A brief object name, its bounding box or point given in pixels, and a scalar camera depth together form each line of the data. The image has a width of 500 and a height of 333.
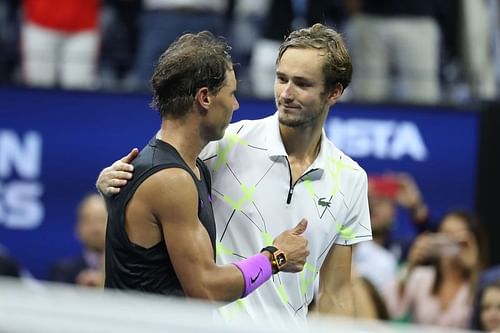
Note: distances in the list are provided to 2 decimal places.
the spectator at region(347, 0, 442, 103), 16.69
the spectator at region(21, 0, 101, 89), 16.69
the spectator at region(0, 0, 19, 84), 17.33
